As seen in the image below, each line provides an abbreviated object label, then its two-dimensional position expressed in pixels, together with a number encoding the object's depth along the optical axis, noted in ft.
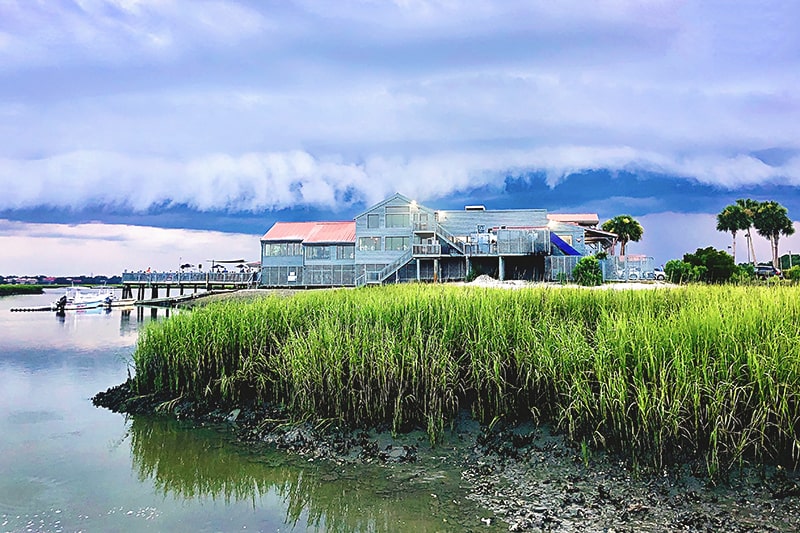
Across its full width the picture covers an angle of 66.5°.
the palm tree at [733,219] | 228.84
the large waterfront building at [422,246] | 137.18
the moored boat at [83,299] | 165.07
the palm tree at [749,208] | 228.22
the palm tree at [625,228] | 229.86
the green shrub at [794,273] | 102.79
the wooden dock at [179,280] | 190.60
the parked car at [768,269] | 177.40
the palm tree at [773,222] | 222.28
